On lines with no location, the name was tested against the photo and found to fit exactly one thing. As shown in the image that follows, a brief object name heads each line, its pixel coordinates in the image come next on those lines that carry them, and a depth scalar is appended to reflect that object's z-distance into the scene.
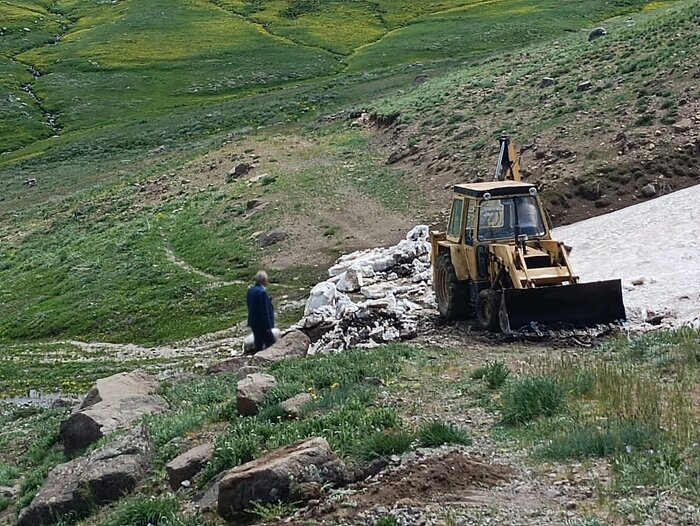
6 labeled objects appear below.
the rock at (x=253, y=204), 39.72
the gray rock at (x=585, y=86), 38.88
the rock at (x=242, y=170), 46.44
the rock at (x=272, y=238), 35.22
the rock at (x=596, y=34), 53.33
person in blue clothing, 19.12
